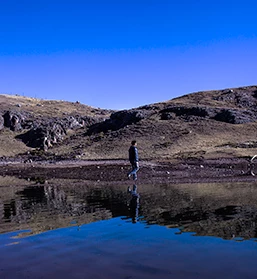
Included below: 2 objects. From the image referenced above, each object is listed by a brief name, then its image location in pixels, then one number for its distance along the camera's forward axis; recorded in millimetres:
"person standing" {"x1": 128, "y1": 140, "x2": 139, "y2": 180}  21594
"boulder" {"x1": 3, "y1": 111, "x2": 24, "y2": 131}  65875
